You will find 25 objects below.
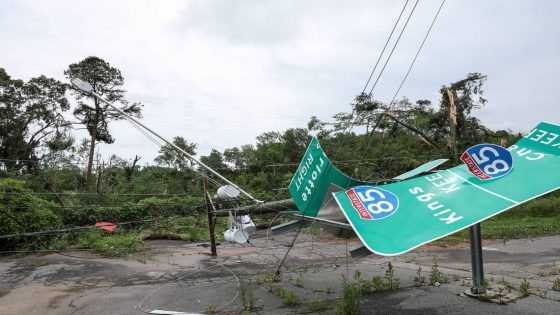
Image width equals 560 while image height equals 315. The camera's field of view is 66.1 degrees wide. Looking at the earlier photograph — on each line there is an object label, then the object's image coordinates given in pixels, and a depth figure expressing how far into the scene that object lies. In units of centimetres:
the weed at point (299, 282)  915
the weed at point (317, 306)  711
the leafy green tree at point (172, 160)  4081
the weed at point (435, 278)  860
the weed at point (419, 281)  861
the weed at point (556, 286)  752
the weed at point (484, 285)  726
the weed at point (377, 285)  819
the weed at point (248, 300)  746
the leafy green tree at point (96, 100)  3216
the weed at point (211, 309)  748
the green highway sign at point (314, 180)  626
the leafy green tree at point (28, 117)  2964
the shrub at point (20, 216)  1575
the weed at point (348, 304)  630
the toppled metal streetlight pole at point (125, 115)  851
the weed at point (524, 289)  729
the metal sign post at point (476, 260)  706
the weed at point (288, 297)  762
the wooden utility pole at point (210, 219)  1233
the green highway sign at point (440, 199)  462
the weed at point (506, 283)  783
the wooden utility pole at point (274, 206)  844
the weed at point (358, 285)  773
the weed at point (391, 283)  821
